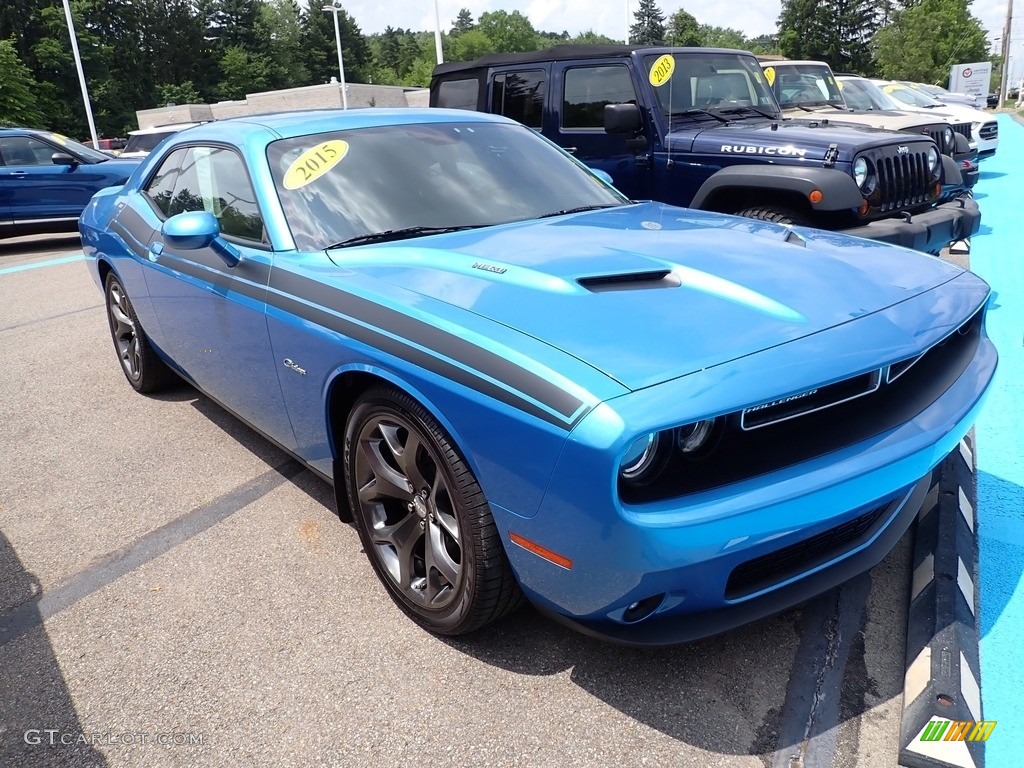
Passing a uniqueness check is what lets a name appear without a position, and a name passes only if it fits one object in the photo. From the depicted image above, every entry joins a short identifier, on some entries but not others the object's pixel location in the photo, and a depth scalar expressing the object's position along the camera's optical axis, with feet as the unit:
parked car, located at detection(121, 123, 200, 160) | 52.85
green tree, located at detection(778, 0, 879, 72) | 241.55
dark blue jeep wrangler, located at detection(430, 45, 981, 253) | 16.93
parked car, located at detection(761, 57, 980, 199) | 26.20
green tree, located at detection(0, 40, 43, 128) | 124.77
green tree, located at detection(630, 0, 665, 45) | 284.06
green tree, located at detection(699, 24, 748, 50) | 337.68
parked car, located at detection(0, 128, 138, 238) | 35.17
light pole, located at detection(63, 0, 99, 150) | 106.99
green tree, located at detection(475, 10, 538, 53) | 400.20
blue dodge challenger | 5.96
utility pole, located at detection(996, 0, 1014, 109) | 161.79
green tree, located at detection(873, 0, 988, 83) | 171.73
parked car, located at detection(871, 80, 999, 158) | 39.65
